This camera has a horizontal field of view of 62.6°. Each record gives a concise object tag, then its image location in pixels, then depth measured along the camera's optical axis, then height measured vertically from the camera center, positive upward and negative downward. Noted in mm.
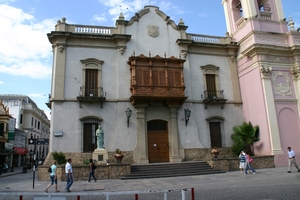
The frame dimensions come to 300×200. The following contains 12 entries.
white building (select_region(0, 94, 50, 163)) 38688 +6913
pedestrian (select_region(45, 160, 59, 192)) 11352 -828
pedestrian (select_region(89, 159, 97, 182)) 13262 -774
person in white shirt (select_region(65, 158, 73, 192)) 10731 -867
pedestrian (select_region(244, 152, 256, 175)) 14703 -978
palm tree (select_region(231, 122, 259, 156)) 18553 +1054
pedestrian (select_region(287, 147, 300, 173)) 14454 -530
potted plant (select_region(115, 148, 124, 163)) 15413 -221
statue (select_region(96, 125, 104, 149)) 15602 +999
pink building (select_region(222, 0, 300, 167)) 18328 +5668
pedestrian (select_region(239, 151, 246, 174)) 15203 -690
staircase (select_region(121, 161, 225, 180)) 14734 -1144
